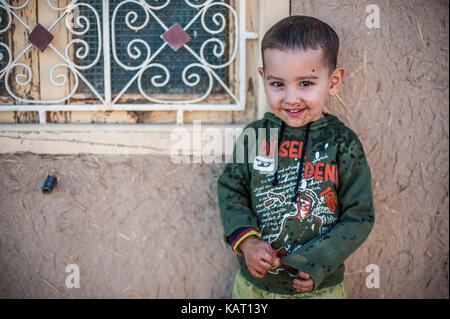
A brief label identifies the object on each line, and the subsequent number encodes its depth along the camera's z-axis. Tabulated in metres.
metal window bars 1.88
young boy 1.42
